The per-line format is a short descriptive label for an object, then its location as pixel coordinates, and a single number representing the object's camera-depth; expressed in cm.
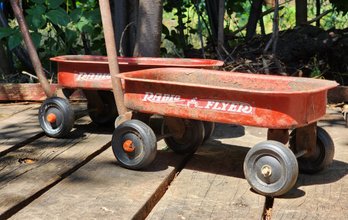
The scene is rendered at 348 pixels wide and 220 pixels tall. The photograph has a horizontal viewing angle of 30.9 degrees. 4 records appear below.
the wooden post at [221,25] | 482
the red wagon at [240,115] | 260
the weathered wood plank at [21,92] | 479
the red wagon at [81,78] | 358
